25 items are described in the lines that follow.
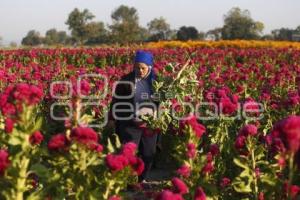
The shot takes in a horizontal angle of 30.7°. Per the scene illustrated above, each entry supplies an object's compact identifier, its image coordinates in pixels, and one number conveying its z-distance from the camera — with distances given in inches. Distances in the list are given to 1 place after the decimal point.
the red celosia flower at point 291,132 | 118.8
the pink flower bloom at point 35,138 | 153.1
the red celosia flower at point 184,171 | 160.1
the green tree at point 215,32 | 3223.4
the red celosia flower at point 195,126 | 181.6
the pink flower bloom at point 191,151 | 171.6
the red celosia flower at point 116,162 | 138.6
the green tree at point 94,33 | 3159.5
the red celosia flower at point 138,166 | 151.9
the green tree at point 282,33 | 3969.0
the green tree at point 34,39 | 4810.5
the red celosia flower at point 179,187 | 138.3
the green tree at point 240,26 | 2696.9
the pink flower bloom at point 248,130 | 166.9
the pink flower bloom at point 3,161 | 141.5
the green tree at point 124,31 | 2169.0
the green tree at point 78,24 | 3211.1
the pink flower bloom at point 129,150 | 143.7
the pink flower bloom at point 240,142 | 170.6
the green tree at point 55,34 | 5687.0
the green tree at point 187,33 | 2554.1
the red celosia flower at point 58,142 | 146.5
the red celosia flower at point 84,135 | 140.8
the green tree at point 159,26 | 3661.4
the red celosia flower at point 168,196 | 119.6
